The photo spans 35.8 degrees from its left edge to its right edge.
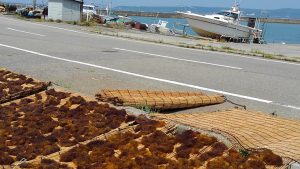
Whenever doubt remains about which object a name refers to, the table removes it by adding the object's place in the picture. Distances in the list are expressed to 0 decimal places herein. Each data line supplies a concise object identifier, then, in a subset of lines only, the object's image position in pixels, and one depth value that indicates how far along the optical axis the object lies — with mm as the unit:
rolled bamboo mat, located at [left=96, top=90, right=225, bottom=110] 6316
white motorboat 32769
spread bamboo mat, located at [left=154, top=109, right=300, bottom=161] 4641
